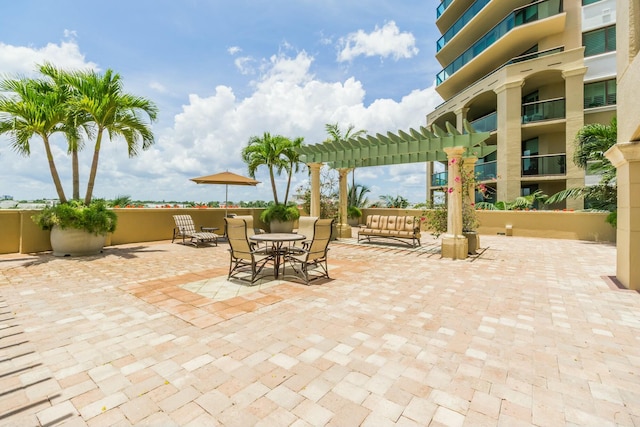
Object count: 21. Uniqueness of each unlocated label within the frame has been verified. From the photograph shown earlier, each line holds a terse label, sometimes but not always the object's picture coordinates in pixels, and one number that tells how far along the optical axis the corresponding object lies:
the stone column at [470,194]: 9.20
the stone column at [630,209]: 5.23
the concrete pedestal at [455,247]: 8.38
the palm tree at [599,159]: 10.94
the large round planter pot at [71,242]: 8.05
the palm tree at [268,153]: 14.78
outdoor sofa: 10.48
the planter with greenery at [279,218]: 14.14
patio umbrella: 10.98
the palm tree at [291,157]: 14.98
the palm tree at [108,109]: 8.39
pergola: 8.54
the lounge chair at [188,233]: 10.16
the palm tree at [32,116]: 7.68
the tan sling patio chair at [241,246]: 5.47
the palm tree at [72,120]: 8.54
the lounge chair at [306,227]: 7.18
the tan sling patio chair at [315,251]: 5.63
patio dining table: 5.80
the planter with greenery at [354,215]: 19.20
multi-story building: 16.03
